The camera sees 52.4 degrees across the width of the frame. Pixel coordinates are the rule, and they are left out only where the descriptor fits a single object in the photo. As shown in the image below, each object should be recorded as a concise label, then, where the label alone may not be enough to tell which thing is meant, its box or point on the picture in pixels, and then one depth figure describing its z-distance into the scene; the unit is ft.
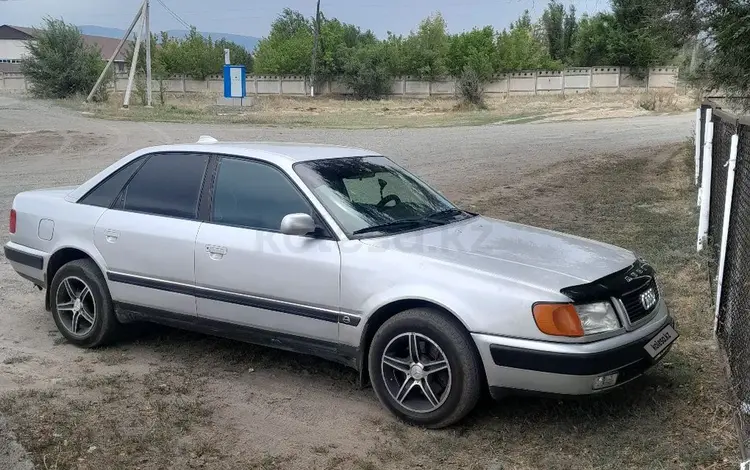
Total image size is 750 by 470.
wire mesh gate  13.88
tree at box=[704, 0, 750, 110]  32.76
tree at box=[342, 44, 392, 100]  206.69
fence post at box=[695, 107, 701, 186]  39.81
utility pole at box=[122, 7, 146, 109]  120.57
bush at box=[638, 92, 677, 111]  127.36
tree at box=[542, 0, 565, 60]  252.01
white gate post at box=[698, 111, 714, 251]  26.27
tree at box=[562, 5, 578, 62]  253.79
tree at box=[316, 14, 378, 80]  221.05
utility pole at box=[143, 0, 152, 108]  120.06
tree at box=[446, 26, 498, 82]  221.66
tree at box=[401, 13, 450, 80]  223.20
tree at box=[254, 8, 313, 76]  241.35
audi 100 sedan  13.05
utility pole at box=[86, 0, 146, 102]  123.63
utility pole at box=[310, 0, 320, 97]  210.18
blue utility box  134.41
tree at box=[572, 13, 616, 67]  201.65
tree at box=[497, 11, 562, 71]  230.48
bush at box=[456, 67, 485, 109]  150.45
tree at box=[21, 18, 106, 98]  144.36
